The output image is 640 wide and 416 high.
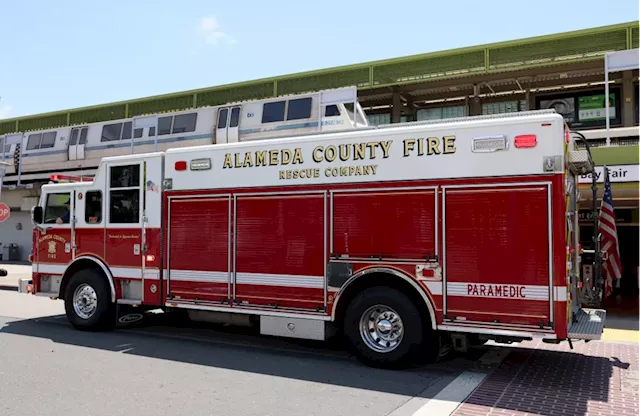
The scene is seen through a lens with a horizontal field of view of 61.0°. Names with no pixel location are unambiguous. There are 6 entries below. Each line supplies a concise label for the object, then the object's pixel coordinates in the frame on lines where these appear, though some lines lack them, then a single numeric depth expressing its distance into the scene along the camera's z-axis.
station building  18.25
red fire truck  5.84
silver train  17.61
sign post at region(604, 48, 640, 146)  12.70
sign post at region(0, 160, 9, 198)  16.80
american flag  7.38
